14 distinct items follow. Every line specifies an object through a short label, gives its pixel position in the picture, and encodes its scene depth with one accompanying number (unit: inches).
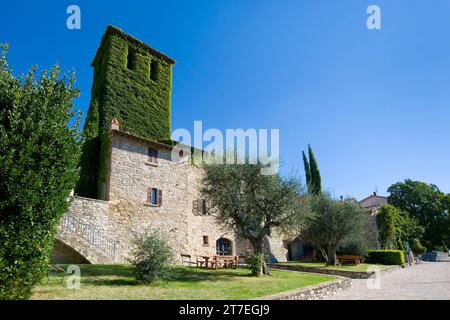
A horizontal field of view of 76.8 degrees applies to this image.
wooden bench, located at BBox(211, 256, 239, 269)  589.3
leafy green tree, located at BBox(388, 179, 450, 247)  1533.0
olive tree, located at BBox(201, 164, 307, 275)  511.2
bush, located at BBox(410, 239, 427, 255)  1217.4
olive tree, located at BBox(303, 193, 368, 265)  761.0
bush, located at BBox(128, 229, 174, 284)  331.6
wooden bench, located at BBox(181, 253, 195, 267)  704.8
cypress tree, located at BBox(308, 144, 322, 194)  1167.4
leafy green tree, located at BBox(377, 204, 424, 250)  1042.1
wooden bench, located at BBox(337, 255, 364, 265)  775.1
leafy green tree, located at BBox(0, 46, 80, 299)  202.4
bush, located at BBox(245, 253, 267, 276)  486.6
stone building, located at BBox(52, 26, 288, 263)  591.5
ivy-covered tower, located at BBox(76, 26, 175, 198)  719.1
